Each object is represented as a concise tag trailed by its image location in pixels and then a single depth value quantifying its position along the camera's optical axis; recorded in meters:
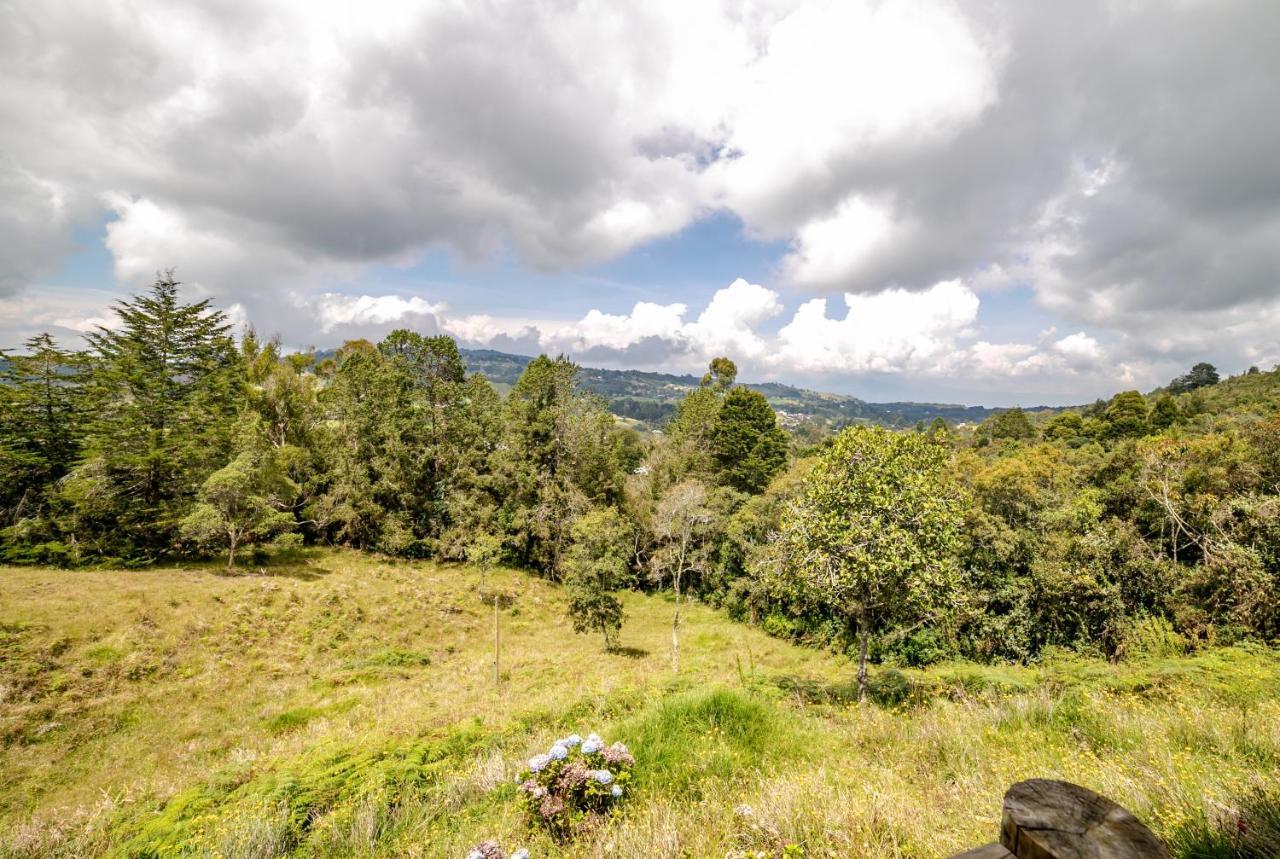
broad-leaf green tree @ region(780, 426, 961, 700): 11.31
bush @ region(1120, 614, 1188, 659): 16.06
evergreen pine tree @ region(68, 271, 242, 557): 24.19
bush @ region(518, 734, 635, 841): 4.54
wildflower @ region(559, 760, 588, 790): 4.62
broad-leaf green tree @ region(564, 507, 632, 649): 23.73
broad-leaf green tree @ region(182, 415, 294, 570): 24.42
